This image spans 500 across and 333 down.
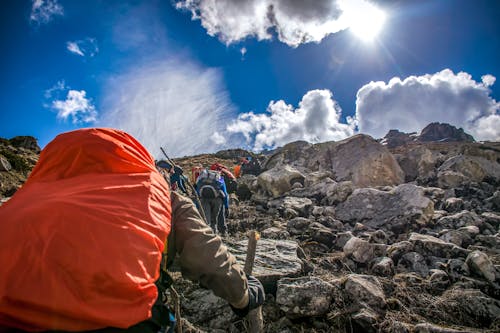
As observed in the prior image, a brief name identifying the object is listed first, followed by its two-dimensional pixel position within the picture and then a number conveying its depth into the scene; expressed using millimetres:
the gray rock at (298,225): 7289
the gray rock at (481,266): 4102
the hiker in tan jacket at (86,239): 1005
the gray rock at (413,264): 4734
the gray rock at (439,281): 4150
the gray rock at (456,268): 4332
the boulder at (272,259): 4113
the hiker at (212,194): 7469
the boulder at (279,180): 12867
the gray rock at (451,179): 11156
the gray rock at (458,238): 5949
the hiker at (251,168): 19266
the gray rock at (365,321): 3146
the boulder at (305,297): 3357
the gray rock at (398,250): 5258
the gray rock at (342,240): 6215
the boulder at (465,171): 11281
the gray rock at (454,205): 8617
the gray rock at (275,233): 6887
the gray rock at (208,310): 3428
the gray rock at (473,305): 3273
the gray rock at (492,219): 7139
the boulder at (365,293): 3465
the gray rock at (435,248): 5195
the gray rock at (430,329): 2841
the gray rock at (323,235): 6508
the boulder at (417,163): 13695
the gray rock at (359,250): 5340
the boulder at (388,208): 7682
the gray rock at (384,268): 4729
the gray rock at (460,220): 6986
